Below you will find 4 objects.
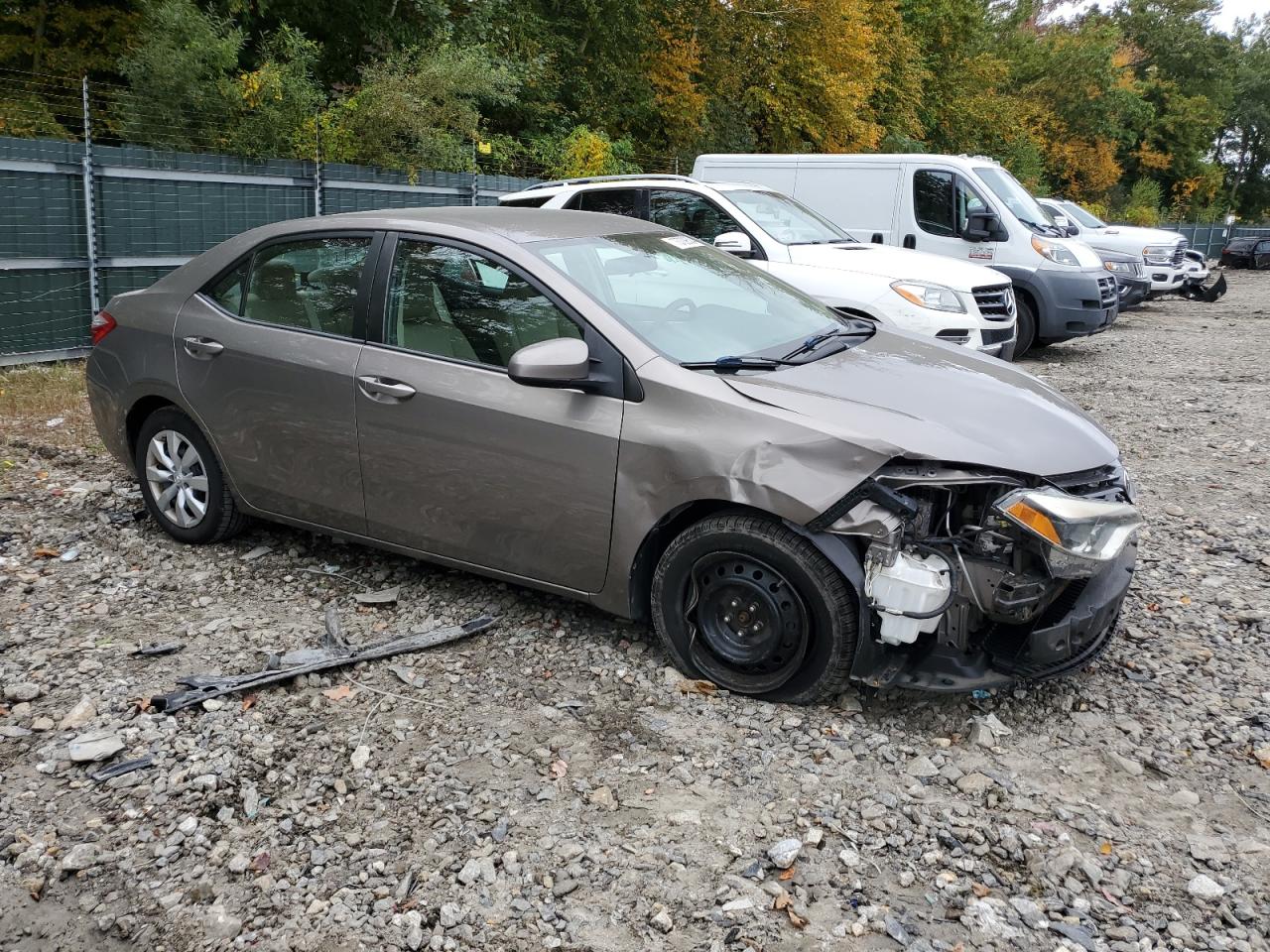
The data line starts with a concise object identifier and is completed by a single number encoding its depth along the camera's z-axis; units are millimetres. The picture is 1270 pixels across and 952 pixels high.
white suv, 8969
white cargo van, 12180
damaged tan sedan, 3609
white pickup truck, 19547
